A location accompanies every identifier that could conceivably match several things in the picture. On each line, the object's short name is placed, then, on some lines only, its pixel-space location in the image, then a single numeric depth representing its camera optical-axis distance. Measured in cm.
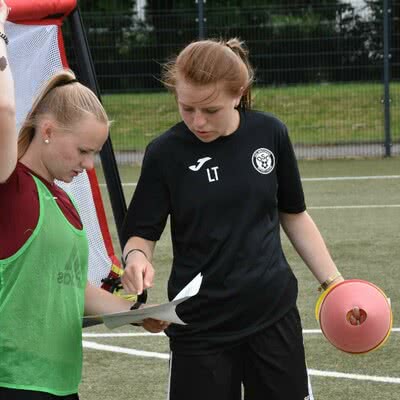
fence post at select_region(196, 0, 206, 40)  1619
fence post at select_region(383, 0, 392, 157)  1614
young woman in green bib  294
